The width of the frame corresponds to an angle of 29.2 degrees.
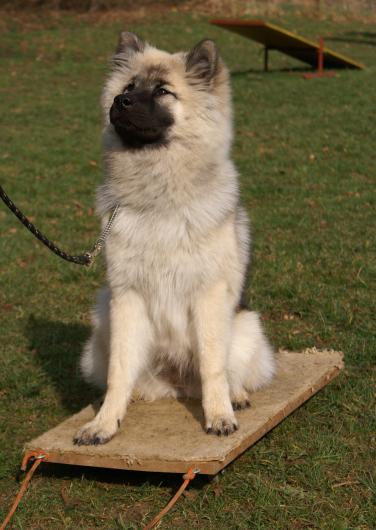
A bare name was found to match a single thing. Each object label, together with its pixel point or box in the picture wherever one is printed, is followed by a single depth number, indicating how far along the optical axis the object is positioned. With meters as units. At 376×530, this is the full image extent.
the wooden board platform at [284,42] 12.98
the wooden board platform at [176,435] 3.06
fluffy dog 3.33
